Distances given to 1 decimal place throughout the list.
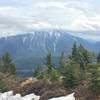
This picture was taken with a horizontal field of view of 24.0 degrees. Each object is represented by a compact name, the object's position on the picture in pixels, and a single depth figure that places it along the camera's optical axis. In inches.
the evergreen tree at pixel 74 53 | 1887.0
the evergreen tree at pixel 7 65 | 2592.7
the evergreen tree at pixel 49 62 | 1997.0
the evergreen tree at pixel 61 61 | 2004.0
